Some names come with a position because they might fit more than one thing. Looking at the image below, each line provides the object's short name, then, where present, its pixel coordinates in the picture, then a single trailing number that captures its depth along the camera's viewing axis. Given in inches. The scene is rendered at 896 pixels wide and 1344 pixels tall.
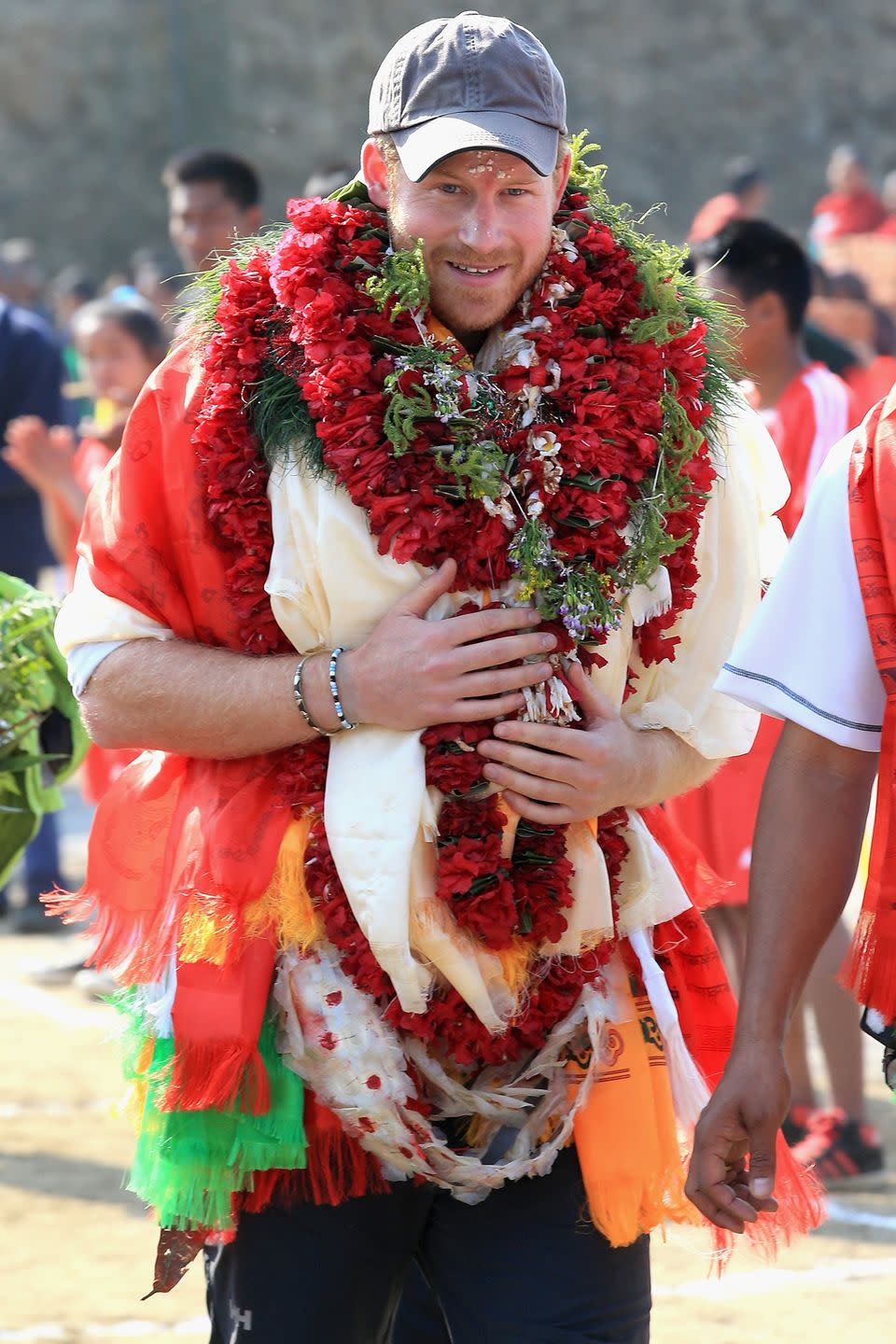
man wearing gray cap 201.2
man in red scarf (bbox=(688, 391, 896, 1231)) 188.2
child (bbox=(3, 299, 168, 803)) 557.0
